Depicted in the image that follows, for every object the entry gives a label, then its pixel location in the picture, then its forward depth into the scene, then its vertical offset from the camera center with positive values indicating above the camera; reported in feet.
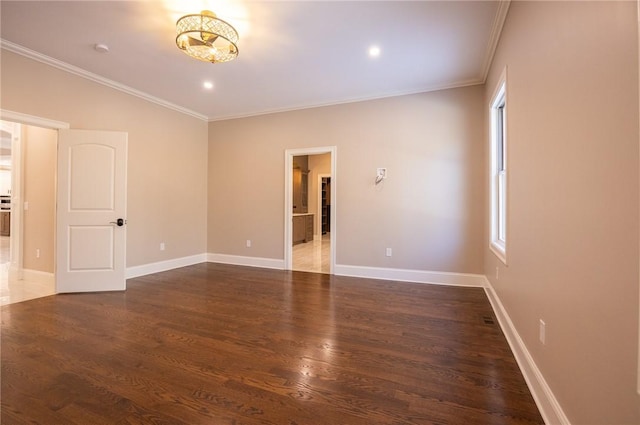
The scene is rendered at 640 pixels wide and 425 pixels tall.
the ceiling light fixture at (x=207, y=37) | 8.16 +5.48
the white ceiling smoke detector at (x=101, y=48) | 10.25 +6.15
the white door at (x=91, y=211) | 11.87 +0.06
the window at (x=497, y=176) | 10.73 +1.56
